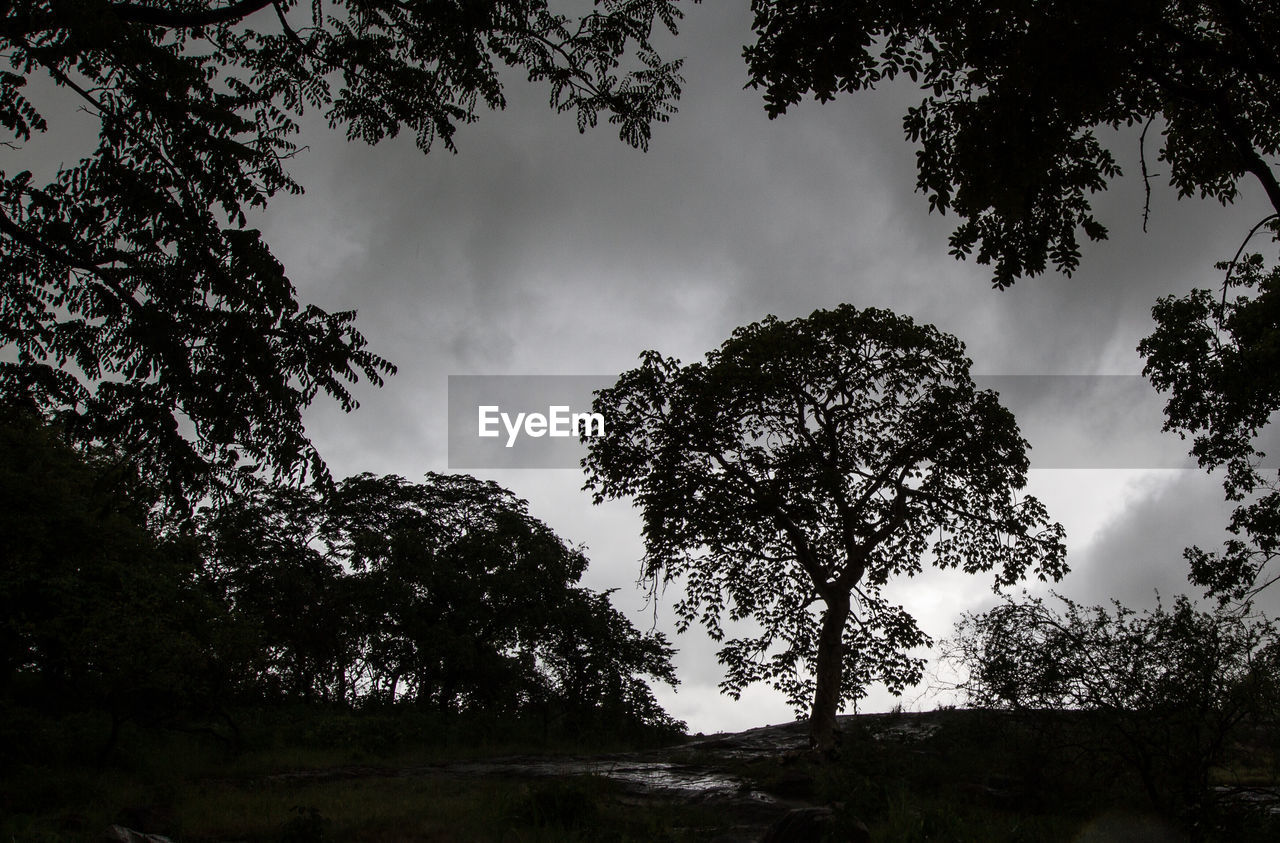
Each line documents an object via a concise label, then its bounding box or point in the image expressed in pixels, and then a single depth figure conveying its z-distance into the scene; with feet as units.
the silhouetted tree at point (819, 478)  65.36
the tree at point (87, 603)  54.90
